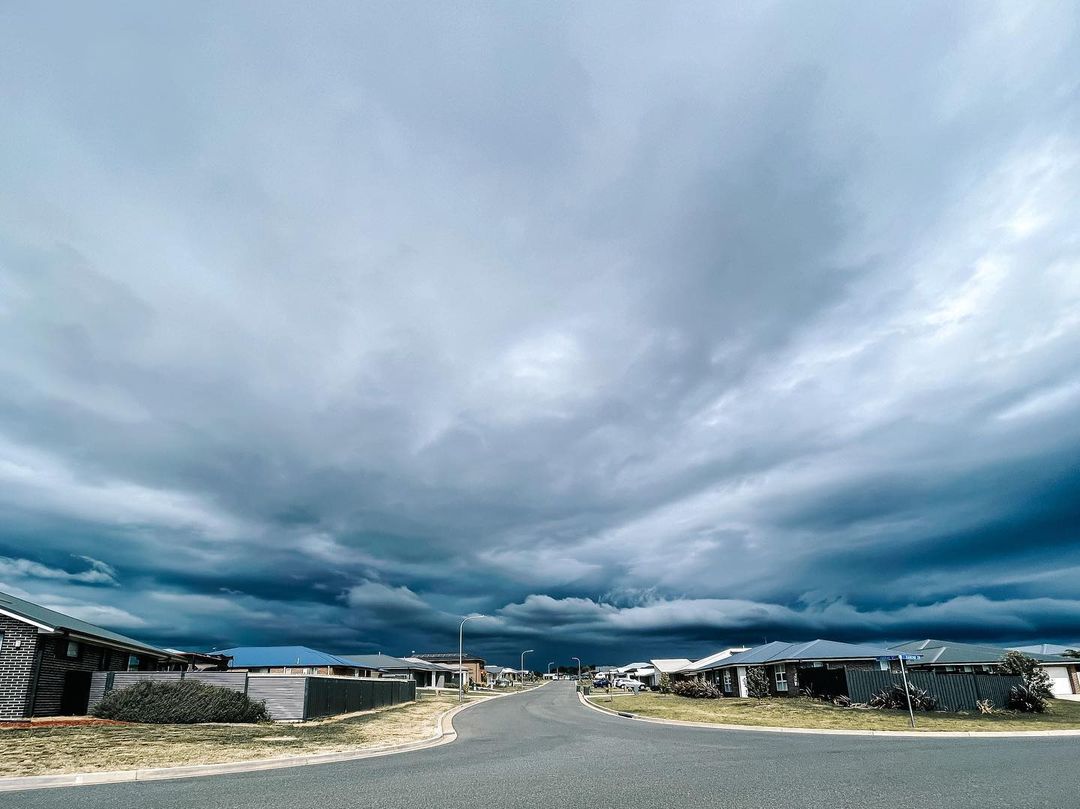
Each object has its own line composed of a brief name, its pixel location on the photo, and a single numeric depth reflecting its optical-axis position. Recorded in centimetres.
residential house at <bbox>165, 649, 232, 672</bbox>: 5248
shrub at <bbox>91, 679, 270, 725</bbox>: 2570
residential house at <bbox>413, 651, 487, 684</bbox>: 12206
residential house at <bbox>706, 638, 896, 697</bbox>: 5066
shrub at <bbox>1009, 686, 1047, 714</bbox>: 3631
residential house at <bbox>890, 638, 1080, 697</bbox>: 4988
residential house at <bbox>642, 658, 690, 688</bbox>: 10988
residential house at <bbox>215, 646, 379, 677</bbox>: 6650
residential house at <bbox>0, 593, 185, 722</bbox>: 2666
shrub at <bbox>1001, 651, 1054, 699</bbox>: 3816
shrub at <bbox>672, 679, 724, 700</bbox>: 5800
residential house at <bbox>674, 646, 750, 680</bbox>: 6894
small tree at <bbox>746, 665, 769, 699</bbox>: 5288
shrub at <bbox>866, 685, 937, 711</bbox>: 3666
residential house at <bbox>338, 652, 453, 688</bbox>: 8988
